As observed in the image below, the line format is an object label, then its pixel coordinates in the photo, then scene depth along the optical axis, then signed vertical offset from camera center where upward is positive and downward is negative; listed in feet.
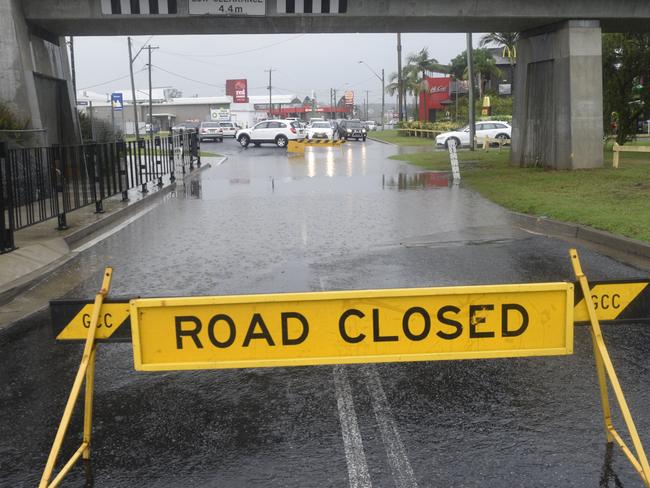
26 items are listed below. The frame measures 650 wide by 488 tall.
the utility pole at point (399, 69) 245.86 +21.41
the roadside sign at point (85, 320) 13.46 -3.12
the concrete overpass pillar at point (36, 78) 58.39 +5.59
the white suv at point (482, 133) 143.02 -0.46
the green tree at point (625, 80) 100.94 +6.19
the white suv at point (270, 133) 169.89 +1.10
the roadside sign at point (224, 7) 64.44 +11.21
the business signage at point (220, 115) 328.49 +10.65
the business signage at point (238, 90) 529.16 +35.10
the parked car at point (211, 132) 203.51 +2.14
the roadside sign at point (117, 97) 136.34 +8.61
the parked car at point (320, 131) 188.65 +1.26
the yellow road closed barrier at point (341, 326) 13.19 -3.33
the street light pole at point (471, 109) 125.90 +3.70
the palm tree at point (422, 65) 298.15 +26.46
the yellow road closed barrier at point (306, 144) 149.39 -1.56
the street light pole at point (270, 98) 451.73 +24.27
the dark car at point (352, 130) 200.09 +1.23
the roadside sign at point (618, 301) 13.83 -3.19
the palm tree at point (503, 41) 216.95 +27.12
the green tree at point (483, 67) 256.73 +21.47
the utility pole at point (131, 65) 195.23 +20.38
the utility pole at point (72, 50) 121.49 +15.12
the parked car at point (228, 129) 233.76 +3.13
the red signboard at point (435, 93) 278.67 +14.45
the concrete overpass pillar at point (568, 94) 71.26 +3.24
